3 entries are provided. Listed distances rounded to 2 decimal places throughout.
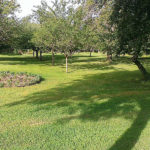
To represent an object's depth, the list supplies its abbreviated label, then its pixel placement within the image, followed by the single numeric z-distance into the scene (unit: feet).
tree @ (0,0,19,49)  75.71
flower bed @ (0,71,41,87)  38.46
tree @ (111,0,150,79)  30.61
